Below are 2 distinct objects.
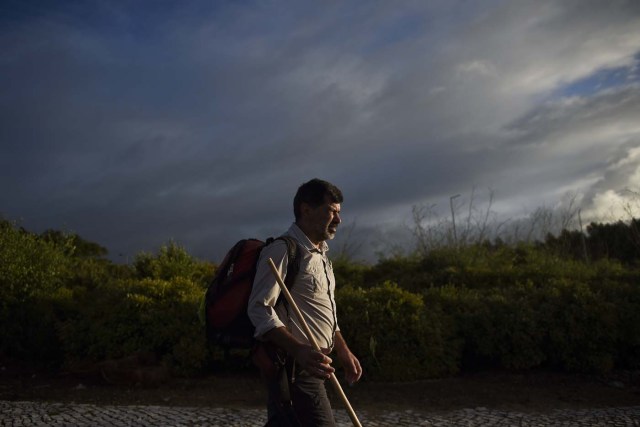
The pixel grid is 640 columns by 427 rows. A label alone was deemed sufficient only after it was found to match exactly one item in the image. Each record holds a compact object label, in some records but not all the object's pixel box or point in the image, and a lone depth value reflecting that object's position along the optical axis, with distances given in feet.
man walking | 10.08
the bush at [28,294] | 30.63
